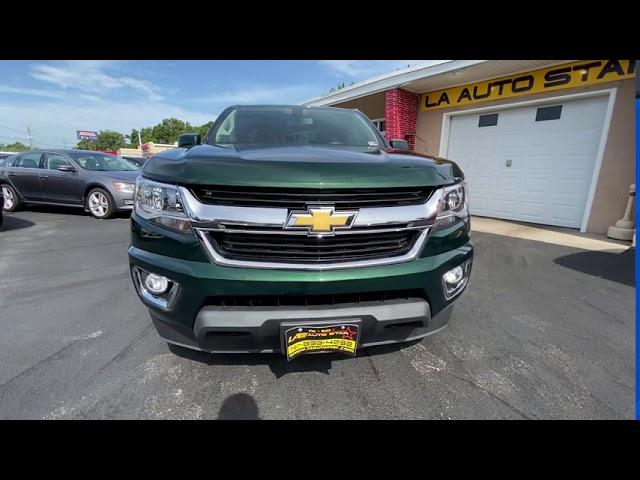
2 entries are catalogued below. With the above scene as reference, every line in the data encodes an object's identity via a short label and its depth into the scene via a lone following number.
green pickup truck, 1.43
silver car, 7.00
